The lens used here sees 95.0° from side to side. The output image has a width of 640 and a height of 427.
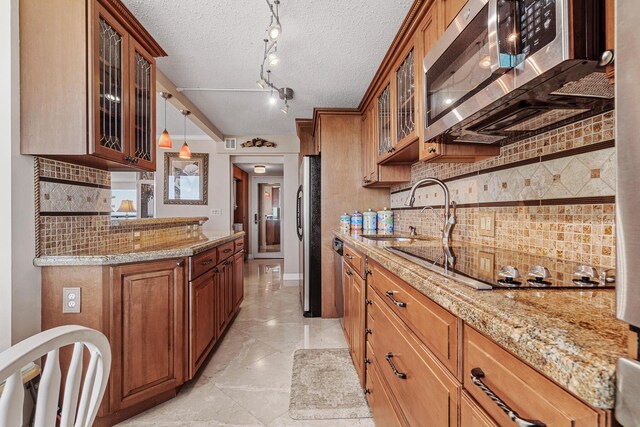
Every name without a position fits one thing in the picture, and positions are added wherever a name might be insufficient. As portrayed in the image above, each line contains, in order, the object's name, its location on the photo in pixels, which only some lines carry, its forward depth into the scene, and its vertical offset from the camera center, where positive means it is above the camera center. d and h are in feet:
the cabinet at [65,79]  4.88 +2.31
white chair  1.60 -1.07
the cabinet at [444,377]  1.55 -1.22
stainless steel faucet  5.15 -0.12
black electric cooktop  2.53 -0.60
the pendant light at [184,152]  12.96 +2.75
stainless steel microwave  2.28 +1.38
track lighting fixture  5.45 +3.92
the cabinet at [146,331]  4.97 -2.11
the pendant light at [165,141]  11.30 +2.85
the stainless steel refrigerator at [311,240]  10.52 -0.94
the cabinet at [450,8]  4.26 +3.13
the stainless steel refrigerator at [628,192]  1.12 +0.08
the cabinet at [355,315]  5.75 -2.22
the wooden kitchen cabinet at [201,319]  5.99 -2.35
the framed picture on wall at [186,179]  16.37 +1.97
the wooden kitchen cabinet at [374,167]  8.86 +1.44
